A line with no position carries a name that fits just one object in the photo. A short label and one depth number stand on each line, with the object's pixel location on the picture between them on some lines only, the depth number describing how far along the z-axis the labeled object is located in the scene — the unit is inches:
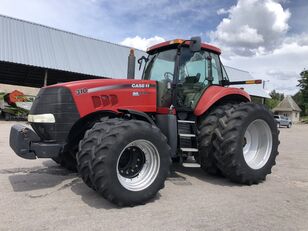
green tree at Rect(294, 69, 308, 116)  1930.0
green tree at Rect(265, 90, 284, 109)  3482.0
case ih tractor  134.1
